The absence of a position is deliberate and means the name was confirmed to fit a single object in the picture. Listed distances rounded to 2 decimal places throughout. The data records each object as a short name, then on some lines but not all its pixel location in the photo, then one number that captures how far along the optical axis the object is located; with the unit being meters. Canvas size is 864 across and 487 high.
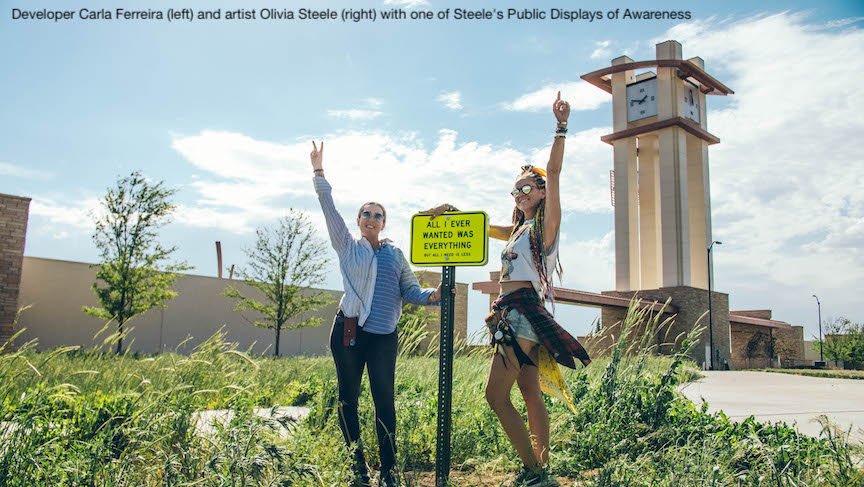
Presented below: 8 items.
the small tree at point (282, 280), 23.05
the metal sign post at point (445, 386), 3.37
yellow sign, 3.42
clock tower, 32.19
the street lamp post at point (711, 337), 31.61
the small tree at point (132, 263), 18.77
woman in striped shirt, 3.76
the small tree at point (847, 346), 41.47
